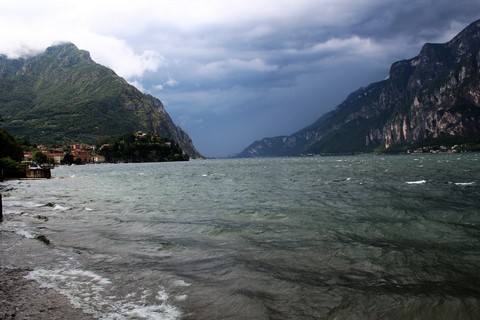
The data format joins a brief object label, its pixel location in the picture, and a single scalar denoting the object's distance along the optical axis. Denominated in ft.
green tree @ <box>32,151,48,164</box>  590.96
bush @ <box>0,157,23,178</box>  283.96
